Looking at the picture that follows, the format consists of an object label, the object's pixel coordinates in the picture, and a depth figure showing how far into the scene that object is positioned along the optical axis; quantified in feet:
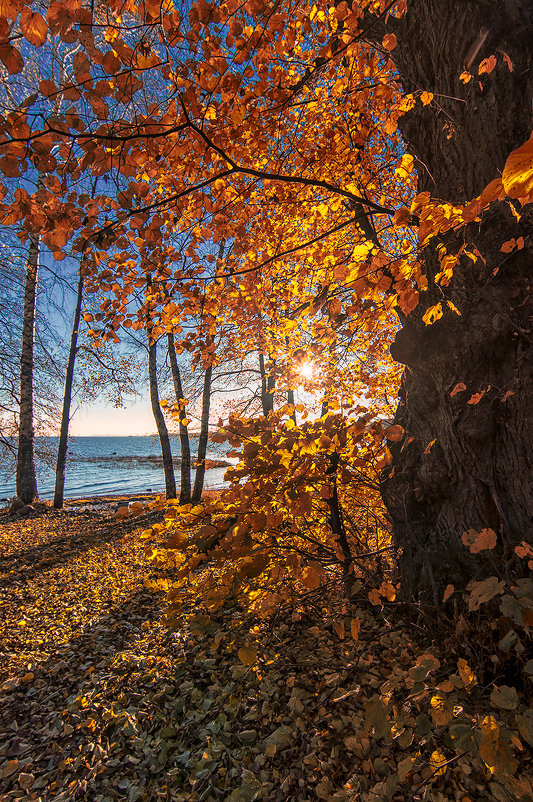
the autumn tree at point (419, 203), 5.80
